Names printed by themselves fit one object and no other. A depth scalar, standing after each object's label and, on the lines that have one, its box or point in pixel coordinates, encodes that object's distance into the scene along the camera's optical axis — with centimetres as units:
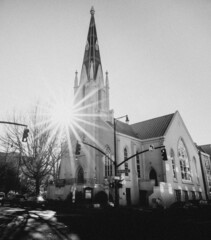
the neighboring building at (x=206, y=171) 3605
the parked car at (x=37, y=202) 2080
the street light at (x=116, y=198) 1670
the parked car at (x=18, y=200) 2453
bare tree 2214
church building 2572
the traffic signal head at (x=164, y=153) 1674
